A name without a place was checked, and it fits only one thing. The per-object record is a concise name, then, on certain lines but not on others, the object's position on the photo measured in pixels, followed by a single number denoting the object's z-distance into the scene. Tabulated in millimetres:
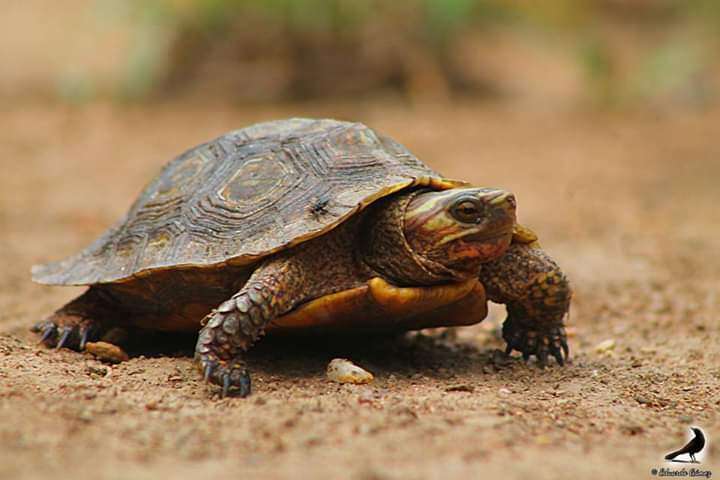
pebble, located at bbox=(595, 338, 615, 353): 9058
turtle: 7035
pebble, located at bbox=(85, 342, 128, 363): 7926
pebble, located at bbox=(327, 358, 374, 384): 6898
